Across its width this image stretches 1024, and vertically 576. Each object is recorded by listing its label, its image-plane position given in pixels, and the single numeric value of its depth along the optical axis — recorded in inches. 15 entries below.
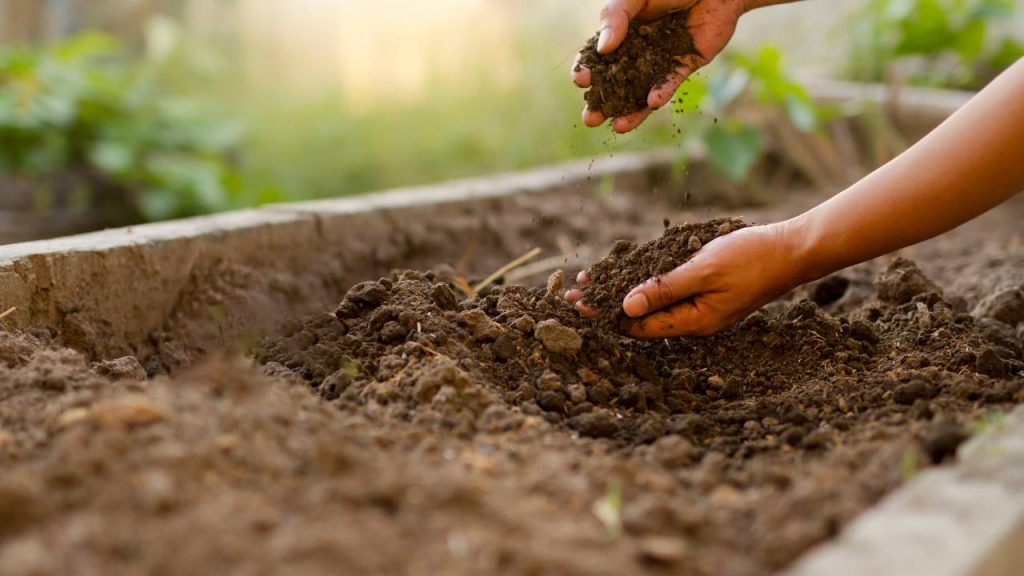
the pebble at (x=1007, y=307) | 97.1
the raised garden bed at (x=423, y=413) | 48.1
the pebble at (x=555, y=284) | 88.5
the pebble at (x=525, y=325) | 81.9
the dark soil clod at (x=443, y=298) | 86.5
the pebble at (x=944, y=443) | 57.3
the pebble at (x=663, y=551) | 47.9
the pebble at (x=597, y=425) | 69.2
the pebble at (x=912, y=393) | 71.7
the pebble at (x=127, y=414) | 57.4
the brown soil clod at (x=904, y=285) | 96.8
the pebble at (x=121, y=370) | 81.3
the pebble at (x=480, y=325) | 80.8
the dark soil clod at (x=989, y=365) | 78.4
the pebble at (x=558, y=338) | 80.0
